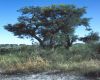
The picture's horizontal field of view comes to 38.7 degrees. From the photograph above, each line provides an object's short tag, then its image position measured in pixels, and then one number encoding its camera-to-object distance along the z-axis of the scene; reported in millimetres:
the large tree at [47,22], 18667
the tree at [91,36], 17960
